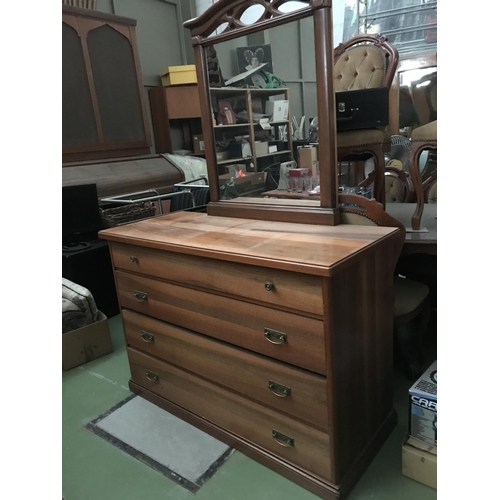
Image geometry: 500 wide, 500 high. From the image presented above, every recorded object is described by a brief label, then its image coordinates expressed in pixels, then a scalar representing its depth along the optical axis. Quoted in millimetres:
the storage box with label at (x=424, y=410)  1333
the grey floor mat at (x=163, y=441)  1532
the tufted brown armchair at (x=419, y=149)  1866
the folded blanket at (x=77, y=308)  2268
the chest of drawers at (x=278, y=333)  1244
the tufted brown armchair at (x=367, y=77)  1955
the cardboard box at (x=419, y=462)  1356
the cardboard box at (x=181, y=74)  4320
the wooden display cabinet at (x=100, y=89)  3578
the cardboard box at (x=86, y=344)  2248
